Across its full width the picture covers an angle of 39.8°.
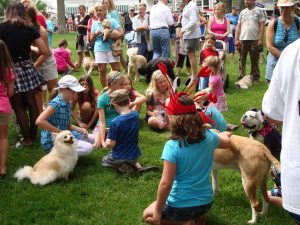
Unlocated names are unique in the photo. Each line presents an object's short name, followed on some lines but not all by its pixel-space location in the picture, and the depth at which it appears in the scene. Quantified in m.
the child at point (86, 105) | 6.43
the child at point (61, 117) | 4.93
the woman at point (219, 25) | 10.01
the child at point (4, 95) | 4.62
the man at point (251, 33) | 9.73
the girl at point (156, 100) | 6.16
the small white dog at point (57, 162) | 4.59
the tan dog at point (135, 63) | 10.53
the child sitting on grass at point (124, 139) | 4.67
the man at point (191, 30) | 9.38
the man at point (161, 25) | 9.55
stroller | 8.88
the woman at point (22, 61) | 5.22
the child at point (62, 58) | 11.79
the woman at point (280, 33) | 6.01
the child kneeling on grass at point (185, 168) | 2.86
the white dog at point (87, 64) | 11.31
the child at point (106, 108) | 5.59
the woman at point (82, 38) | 13.60
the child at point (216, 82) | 6.56
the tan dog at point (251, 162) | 3.48
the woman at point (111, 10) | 8.76
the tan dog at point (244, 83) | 9.46
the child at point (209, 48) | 8.52
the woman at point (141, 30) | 11.31
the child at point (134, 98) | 5.70
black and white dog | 4.45
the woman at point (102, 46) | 8.08
